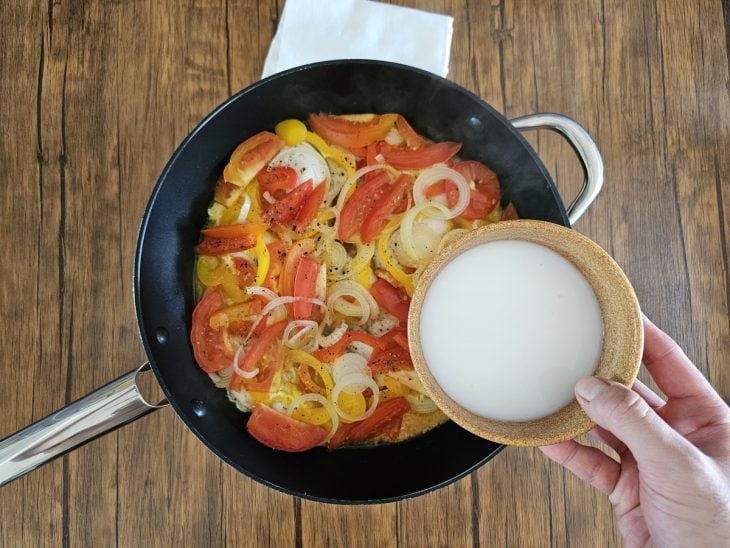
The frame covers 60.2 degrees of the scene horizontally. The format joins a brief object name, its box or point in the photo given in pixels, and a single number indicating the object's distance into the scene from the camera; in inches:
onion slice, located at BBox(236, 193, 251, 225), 17.9
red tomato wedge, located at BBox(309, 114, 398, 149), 18.2
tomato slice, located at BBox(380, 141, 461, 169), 18.0
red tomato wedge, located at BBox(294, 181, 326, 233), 17.7
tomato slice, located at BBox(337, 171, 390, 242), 17.7
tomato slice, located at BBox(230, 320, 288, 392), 17.2
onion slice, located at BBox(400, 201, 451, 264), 17.5
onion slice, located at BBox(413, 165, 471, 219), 17.8
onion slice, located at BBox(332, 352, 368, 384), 17.5
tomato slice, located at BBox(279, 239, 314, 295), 17.5
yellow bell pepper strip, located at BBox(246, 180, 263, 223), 18.0
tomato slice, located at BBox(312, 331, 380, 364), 17.5
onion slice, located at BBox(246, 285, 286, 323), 17.4
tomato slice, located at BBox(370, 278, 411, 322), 17.6
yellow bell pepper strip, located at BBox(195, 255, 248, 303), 17.7
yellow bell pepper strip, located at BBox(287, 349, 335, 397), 17.5
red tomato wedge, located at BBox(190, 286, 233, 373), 17.3
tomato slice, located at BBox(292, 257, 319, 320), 17.3
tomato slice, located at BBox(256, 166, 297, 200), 17.7
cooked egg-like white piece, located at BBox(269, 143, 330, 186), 17.8
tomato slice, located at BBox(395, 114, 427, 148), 18.4
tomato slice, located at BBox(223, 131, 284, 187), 17.9
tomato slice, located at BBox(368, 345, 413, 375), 17.5
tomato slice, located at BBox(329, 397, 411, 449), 17.8
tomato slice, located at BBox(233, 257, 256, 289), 17.5
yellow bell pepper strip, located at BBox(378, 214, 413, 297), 17.6
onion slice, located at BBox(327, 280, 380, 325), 17.7
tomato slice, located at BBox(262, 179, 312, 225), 17.6
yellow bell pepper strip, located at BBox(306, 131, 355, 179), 18.2
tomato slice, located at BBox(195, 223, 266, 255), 17.5
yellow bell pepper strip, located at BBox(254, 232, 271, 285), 17.3
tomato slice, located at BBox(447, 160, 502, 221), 18.0
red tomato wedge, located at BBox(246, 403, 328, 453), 17.4
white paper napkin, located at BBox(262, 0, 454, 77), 19.5
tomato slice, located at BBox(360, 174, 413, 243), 17.6
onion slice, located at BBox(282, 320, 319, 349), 17.3
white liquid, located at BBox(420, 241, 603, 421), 14.3
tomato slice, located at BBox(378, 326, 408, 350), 17.4
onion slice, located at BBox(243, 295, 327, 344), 17.2
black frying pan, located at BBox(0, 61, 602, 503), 15.6
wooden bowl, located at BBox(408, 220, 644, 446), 13.5
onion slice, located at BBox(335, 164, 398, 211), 17.9
